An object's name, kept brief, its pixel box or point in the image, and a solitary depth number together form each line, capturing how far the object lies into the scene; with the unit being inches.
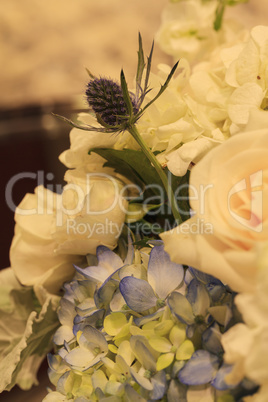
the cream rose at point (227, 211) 14.9
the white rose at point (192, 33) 21.7
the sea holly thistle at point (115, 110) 16.2
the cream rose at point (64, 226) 17.7
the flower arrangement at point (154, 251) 15.1
